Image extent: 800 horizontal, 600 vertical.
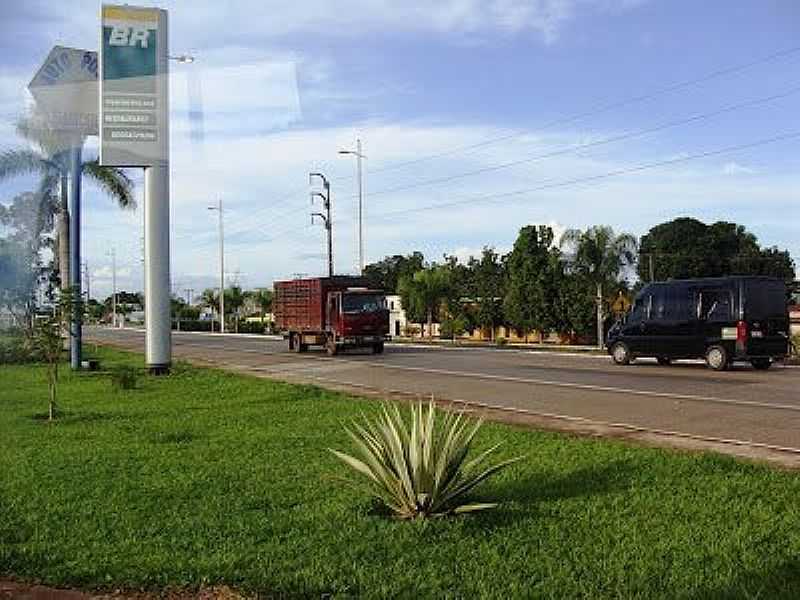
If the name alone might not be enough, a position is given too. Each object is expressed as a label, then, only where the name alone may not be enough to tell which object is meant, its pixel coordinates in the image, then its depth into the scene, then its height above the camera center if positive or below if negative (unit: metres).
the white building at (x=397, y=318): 60.60 -0.09
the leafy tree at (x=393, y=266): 71.81 +4.95
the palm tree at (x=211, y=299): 97.06 +2.15
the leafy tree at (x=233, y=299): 89.50 +1.91
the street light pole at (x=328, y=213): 59.03 +6.77
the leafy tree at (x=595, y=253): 45.69 +3.03
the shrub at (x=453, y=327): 49.62 -0.62
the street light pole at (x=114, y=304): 108.22 +1.92
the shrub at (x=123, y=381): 18.56 -1.23
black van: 21.78 -0.20
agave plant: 6.43 -1.07
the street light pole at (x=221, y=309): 77.75 +0.80
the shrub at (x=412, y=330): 58.16 -0.86
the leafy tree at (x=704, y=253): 80.88 +5.46
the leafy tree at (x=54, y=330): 15.66 -0.14
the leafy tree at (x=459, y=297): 51.22 +1.08
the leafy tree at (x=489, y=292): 50.12 +1.32
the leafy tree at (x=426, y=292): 53.16 +1.40
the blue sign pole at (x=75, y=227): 25.62 +2.79
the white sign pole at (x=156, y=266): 23.00 +1.34
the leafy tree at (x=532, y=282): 44.06 +1.60
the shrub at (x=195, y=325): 91.44 -0.57
